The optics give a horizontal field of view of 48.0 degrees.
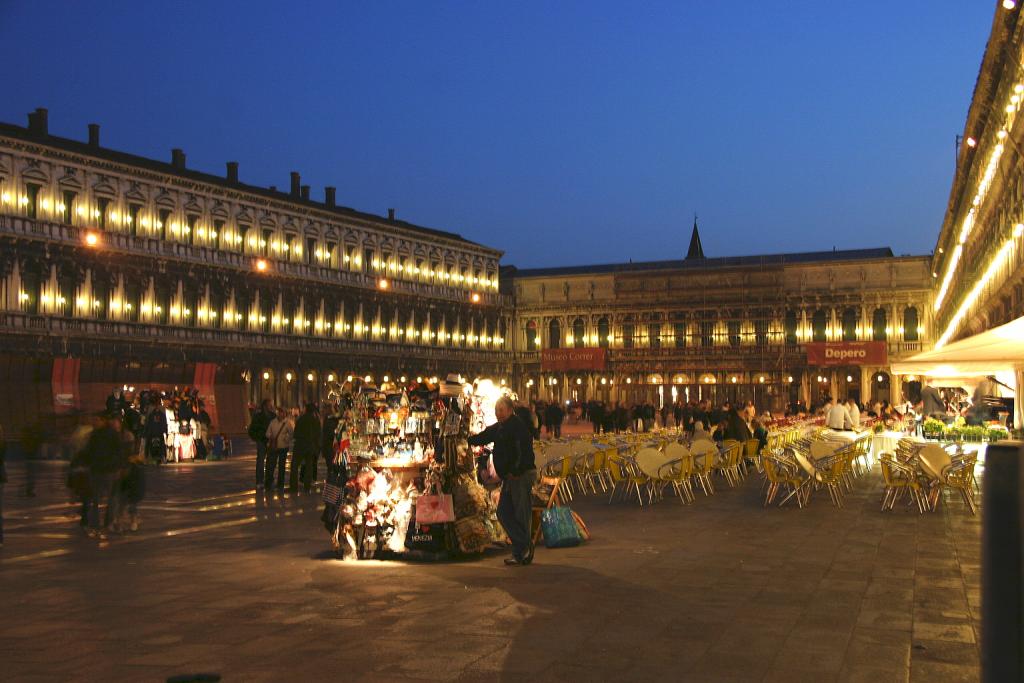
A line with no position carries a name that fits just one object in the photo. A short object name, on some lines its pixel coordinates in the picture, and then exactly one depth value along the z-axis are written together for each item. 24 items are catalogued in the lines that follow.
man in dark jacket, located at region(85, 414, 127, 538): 13.34
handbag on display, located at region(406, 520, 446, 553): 11.13
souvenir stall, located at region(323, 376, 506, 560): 11.20
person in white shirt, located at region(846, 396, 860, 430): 25.69
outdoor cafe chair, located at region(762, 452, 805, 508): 15.77
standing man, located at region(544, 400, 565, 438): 38.88
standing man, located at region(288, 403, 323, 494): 19.17
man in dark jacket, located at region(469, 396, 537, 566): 10.71
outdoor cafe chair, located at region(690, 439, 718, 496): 17.70
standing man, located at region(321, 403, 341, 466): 18.49
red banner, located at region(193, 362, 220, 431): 38.56
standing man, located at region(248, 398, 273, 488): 20.16
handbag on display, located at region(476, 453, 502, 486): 12.27
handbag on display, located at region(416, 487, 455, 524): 11.11
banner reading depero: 62.59
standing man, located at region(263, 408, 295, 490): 19.72
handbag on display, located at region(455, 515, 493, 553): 11.20
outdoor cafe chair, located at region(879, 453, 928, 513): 15.05
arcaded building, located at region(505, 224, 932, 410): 66.94
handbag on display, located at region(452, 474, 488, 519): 11.39
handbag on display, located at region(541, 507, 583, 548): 11.88
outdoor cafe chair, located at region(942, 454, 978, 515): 14.82
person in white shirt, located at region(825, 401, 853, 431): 24.16
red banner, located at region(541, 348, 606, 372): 71.38
